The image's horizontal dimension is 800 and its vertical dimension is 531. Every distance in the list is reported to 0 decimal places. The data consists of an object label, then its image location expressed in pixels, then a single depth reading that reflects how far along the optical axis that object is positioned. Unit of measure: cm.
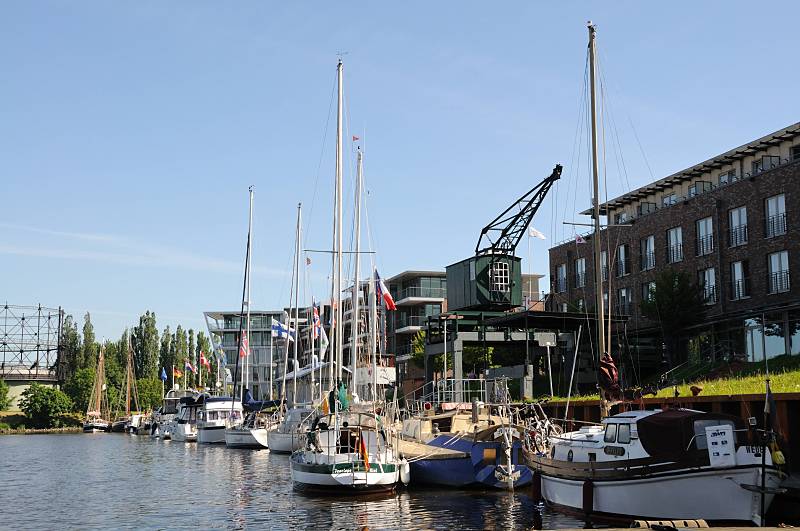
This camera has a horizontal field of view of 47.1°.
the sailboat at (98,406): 11962
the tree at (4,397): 12312
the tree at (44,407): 12244
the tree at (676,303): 5675
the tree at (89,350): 13588
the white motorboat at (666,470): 2228
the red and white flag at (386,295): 5475
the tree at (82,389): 13050
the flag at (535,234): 5243
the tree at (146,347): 15150
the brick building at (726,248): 5181
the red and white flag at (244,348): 8150
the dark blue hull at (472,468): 3447
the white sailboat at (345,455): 3250
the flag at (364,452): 3253
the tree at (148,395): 13825
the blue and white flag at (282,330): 7288
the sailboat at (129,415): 11362
